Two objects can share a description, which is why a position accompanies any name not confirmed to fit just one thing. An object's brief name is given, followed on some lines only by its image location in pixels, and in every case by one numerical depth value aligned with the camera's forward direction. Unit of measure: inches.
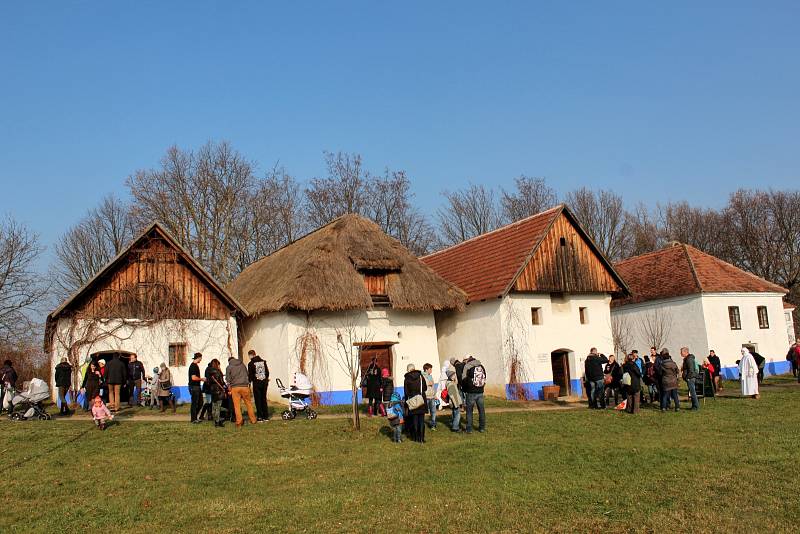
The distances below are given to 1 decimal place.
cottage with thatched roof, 908.0
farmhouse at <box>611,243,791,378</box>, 1228.5
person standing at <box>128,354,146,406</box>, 818.8
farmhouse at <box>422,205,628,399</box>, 983.6
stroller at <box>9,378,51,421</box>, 711.7
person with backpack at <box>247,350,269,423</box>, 701.9
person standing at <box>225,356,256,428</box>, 658.8
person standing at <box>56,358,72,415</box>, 782.5
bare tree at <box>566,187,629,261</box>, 1948.8
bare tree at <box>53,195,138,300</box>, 1701.5
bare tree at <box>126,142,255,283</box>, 1537.9
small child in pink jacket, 630.5
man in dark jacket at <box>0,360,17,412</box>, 751.1
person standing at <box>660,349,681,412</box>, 742.5
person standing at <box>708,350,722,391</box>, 941.8
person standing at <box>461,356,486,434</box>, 626.2
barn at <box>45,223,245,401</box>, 843.4
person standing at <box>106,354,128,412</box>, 753.6
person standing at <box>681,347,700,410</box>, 744.3
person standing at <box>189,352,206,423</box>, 682.8
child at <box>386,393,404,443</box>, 577.3
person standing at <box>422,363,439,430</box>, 637.3
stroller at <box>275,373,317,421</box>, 729.0
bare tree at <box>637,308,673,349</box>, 1270.9
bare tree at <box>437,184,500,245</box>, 1951.3
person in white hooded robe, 847.7
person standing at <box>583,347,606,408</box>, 785.6
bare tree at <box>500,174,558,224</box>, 1939.0
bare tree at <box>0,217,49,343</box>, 1358.3
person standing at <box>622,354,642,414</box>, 739.4
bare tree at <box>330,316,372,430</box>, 922.1
